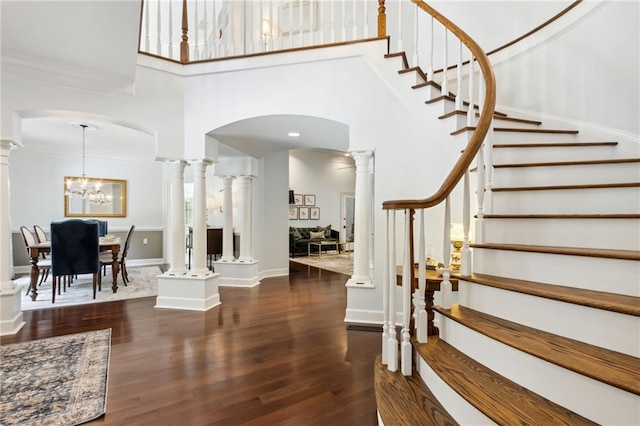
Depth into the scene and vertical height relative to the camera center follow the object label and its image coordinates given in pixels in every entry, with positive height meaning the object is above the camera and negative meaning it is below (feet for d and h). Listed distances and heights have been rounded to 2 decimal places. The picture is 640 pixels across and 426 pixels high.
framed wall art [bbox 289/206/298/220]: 31.40 -0.13
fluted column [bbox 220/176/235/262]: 17.42 -1.02
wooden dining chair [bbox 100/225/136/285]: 16.31 -2.63
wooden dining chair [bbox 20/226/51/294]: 14.63 -2.58
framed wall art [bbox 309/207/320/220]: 32.55 -0.18
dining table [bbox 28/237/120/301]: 13.61 -1.99
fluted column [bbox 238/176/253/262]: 17.49 -0.16
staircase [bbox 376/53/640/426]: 3.57 -1.58
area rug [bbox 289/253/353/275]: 21.72 -4.20
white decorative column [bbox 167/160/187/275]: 12.78 -0.44
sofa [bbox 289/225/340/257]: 29.04 -2.51
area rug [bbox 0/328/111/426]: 5.71 -3.84
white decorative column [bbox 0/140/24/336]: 9.71 -1.65
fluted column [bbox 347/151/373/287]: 11.03 -0.26
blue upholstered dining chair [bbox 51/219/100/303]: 13.24 -1.69
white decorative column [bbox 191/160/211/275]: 12.74 -0.33
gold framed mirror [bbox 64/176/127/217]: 21.08 +0.93
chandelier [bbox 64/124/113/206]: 19.85 +1.45
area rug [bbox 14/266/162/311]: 13.15 -3.99
